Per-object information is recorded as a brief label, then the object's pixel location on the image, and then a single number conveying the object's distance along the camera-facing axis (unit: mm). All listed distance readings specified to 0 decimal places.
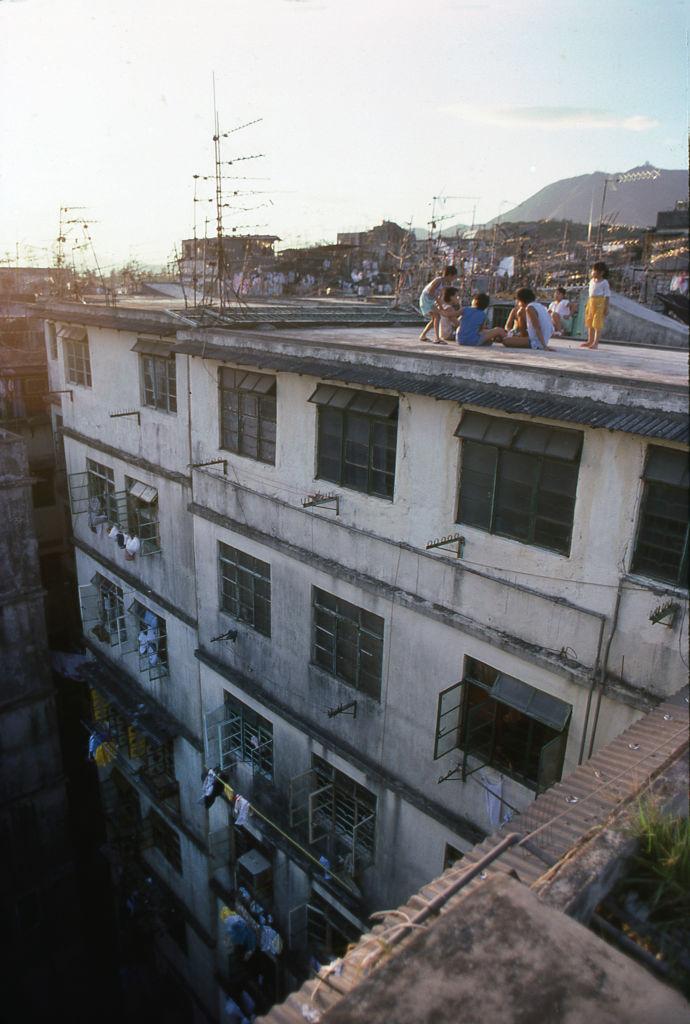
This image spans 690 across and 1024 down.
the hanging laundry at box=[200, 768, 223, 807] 15875
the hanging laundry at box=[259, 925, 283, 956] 15312
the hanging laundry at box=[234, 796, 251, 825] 14828
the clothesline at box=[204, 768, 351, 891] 13312
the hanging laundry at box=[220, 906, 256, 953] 16141
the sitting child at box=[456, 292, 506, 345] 12867
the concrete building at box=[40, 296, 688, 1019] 8680
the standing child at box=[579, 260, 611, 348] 12533
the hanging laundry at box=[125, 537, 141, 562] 17156
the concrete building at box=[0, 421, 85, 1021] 19519
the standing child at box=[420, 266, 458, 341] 13727
